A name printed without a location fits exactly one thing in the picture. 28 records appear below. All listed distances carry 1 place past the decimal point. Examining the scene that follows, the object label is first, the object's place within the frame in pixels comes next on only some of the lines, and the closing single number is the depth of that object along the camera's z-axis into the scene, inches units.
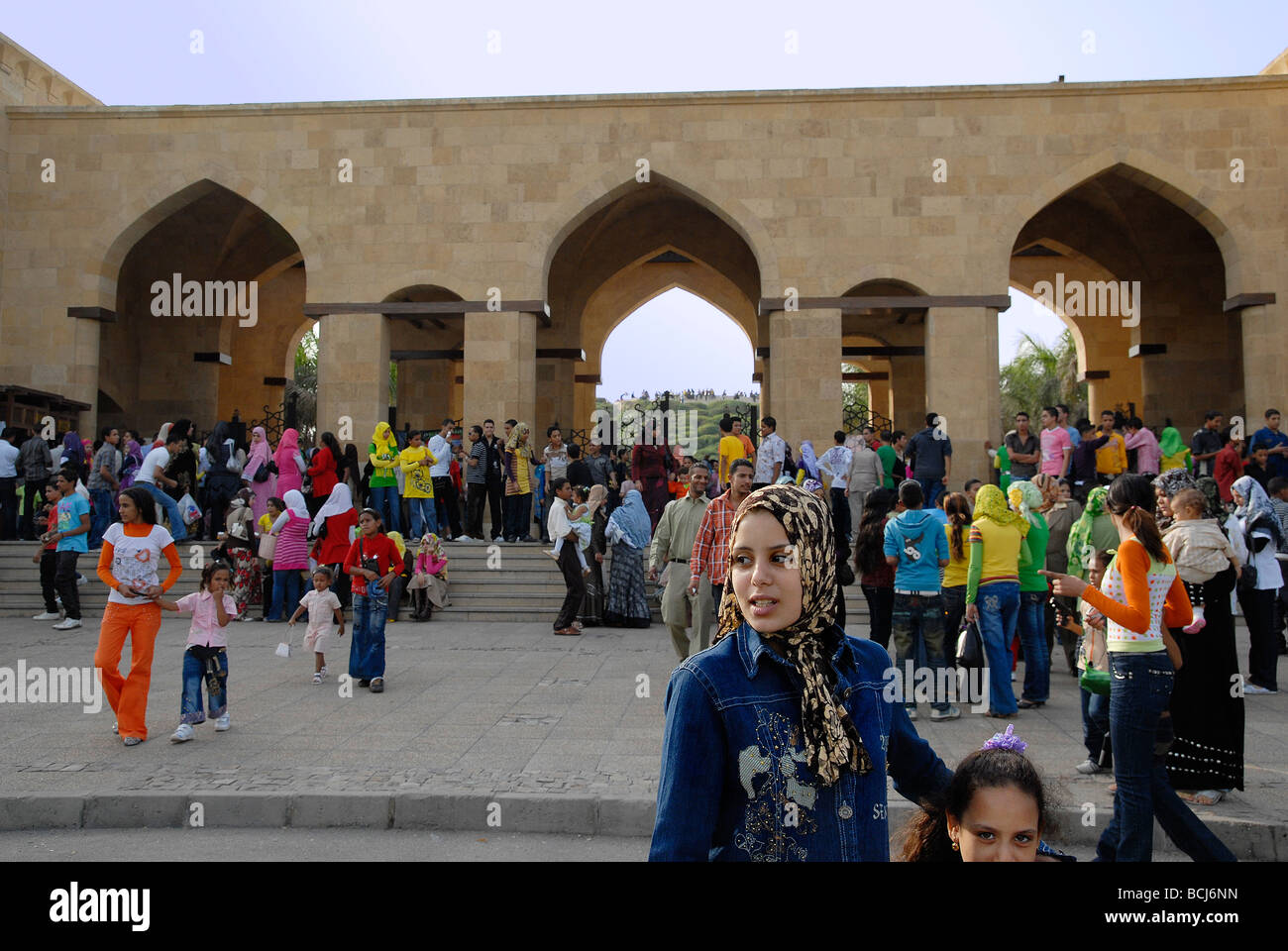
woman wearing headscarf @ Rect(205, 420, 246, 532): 542.3
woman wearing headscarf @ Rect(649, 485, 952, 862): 74.0
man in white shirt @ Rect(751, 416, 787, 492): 562.4
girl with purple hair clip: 83.2
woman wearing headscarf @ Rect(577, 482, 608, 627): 468.1
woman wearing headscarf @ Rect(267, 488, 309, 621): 475.8
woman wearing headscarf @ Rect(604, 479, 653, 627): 457.4
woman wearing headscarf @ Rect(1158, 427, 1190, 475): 585.0
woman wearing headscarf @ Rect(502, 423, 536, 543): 558.3
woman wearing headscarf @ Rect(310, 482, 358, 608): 417.1
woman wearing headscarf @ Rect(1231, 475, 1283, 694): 311.6
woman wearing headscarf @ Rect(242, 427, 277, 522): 539.5
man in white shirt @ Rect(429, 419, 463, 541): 577.9
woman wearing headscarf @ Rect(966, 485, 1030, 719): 282.0
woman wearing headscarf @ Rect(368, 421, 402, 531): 531.8
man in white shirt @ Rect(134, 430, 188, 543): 538.3
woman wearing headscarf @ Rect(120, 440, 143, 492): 592.7
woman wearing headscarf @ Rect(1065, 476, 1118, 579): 280.5
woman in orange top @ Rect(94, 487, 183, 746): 249.9
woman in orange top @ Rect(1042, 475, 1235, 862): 154.1
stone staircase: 494.9
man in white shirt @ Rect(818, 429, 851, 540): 562.6
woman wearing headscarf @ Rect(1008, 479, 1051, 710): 295.6
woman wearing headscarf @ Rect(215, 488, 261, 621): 483.8
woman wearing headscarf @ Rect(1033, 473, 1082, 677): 353.7
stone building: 661.3
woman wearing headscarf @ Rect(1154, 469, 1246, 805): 195.0
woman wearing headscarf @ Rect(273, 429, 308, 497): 529.7
